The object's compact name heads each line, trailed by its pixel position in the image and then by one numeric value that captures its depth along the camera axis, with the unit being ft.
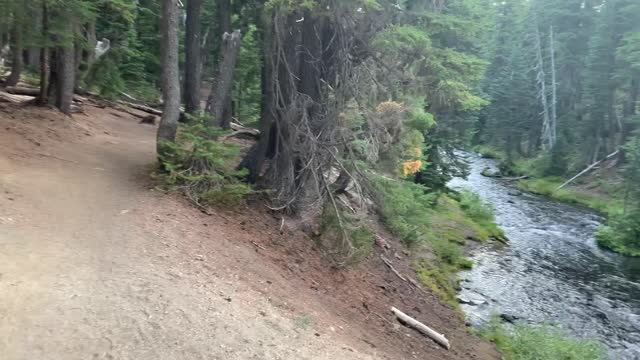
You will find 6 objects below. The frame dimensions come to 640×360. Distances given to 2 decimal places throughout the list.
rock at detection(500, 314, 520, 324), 47.62
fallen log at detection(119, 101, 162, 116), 70.32
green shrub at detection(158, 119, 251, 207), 34.91
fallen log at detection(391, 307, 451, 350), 34.88
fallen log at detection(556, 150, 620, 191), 127.03
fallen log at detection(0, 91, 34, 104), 47.93
